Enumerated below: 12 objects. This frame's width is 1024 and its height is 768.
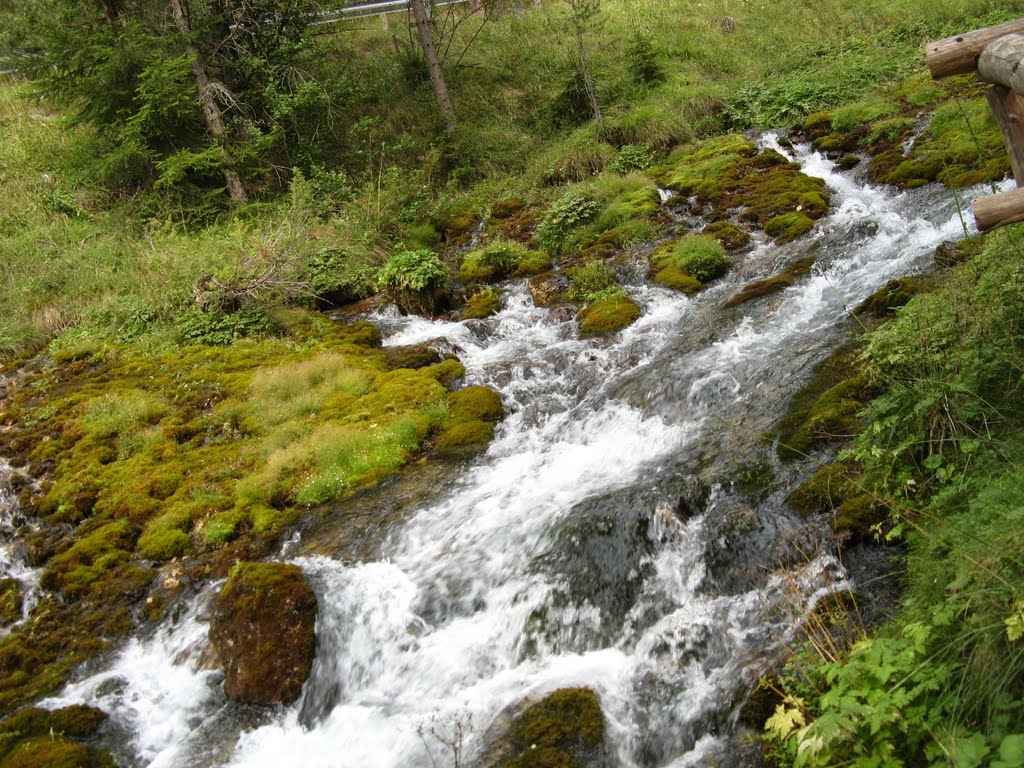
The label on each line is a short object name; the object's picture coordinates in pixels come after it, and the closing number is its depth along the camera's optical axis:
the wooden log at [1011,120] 3.64
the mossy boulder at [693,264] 10.51
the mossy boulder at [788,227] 10.77
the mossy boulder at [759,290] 9.17
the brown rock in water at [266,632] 5.13
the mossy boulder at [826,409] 5.42
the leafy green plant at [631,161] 15.13
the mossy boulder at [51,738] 4.71
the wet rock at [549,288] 11.08
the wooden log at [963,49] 3.58
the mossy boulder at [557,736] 3.97
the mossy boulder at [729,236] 11.17
